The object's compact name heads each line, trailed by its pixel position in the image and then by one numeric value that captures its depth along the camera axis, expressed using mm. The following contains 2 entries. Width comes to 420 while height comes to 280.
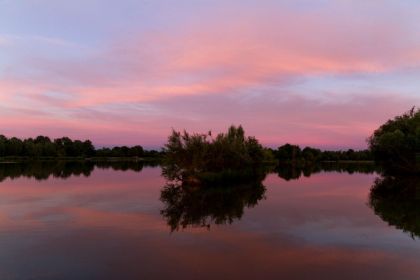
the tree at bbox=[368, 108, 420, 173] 49125
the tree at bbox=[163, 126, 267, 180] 29906
